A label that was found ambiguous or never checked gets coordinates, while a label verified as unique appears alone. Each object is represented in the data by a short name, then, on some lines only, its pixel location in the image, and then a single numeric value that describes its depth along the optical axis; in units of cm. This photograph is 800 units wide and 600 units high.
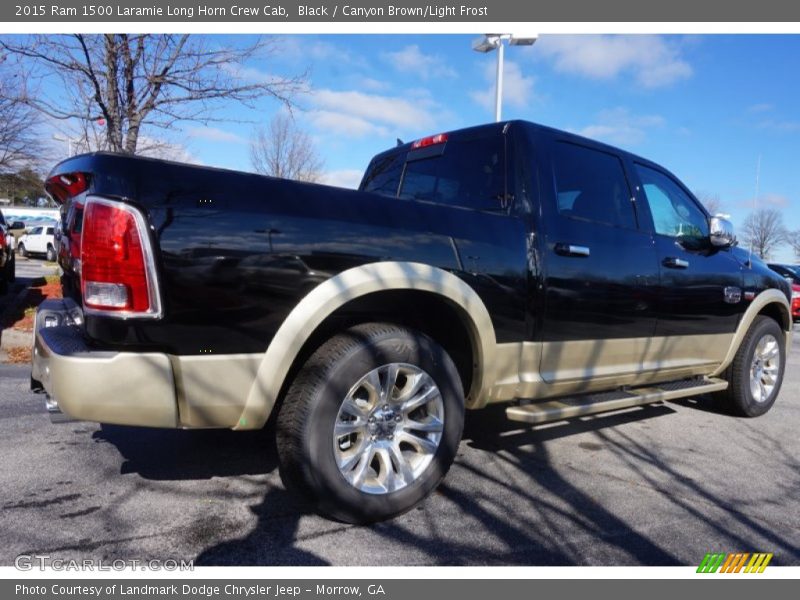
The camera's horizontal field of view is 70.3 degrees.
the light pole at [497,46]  1116
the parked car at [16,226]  1070
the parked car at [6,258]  931
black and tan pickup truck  218
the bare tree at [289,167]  1762
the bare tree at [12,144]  1093
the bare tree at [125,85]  658
